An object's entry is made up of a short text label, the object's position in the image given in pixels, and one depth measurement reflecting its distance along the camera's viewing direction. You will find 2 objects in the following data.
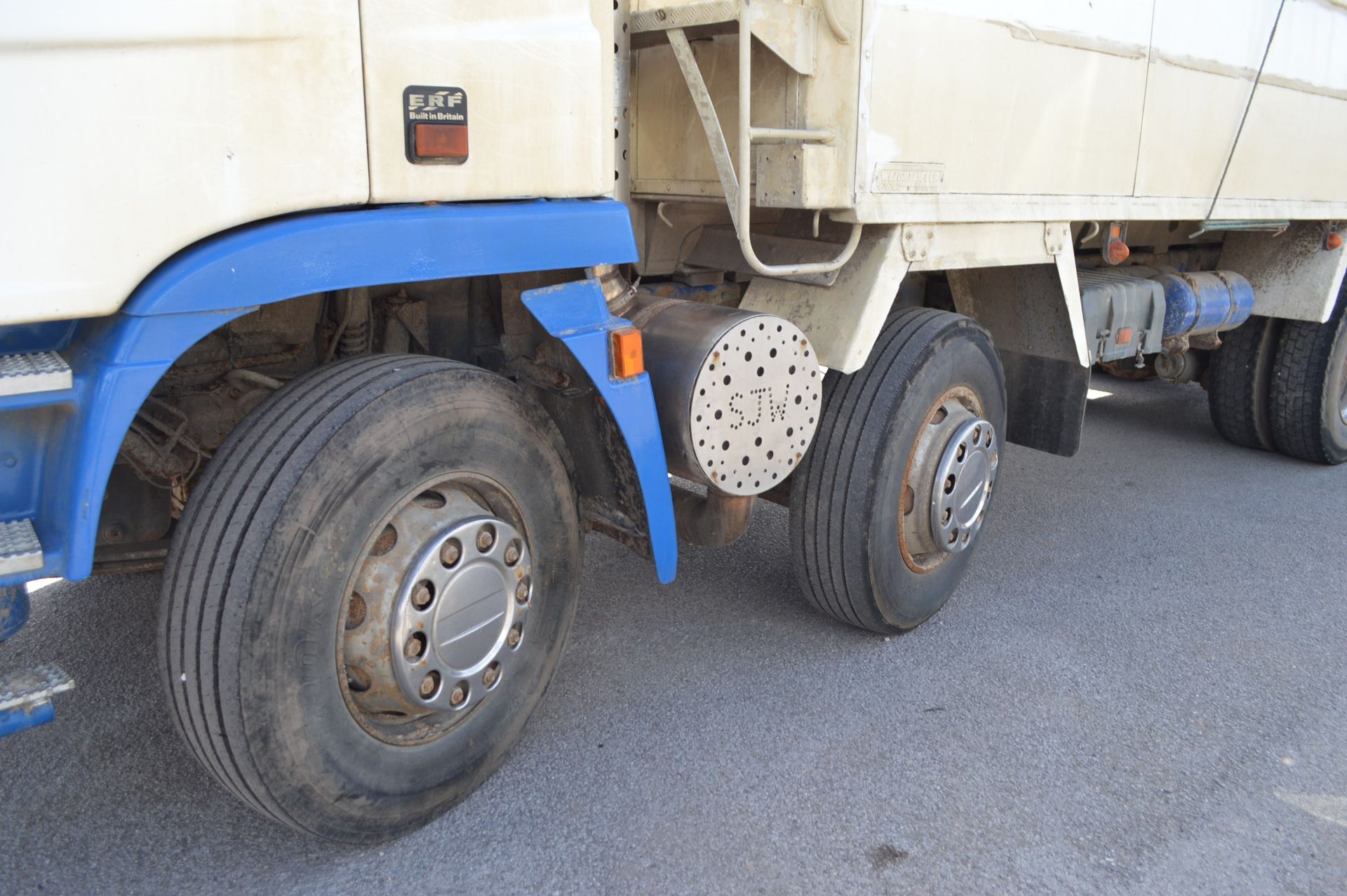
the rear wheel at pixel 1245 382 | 5.53
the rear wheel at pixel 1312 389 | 5.31
